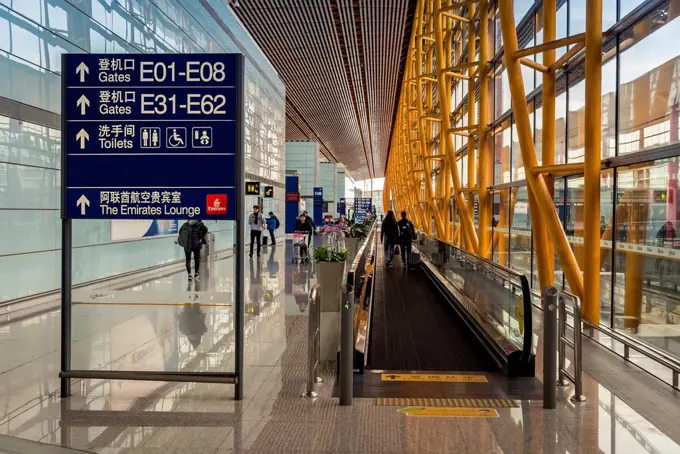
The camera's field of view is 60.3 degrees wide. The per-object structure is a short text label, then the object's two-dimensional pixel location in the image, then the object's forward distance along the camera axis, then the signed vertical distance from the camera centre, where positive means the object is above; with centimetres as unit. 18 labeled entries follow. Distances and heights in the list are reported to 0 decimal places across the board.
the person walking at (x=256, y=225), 2034 -34
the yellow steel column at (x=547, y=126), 959 +154
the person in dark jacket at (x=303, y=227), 1909 -37
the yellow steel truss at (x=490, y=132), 819 +207
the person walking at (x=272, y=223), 2560 -34
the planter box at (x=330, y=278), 919 -100
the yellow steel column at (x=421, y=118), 2297 +420
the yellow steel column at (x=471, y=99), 1739 +371
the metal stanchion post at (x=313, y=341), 504 -113
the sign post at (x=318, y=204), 4834 +98
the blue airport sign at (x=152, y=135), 494 +68
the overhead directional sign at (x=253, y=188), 2277 +107
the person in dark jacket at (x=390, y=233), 1714 -49
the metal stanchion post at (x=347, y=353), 476 -112
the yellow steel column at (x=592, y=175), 804 +61
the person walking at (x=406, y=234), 1667 -49
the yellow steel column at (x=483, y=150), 1588 +189
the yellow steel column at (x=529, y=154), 870 +107
